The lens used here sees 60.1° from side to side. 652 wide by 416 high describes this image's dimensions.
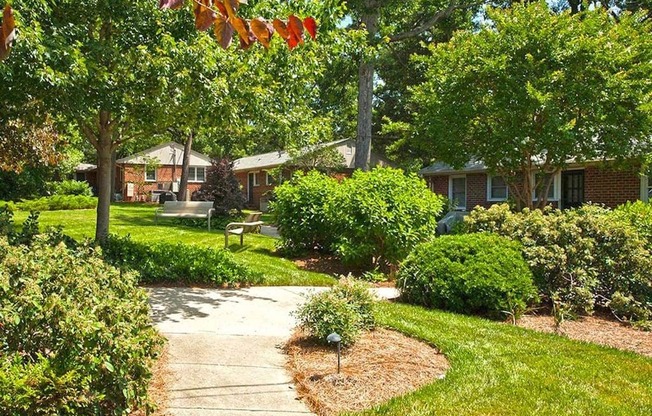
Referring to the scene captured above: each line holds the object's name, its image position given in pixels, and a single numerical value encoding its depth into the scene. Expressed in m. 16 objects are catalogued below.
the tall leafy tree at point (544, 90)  13.70
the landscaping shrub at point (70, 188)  30.06
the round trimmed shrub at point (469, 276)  7.55
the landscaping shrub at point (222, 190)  22.67
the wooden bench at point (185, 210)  19.48
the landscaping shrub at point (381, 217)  11.06
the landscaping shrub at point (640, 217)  8.65
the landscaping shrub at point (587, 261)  7.92
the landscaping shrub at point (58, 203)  24.80
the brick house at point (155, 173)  39.31
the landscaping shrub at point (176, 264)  9.34
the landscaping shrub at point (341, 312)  5.61
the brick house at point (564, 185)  16.91
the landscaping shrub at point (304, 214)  12.81
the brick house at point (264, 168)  28.48
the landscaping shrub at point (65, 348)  3.17
